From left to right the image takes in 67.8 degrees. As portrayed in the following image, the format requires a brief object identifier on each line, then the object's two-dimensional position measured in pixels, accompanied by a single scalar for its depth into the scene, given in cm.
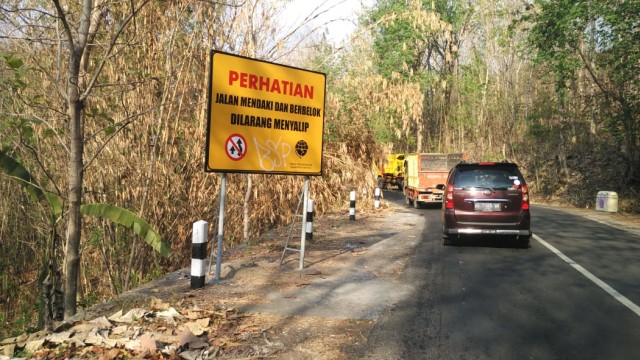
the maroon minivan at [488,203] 1012
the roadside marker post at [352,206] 1508
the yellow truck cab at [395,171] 3706
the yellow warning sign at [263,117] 703
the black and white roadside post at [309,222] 1055
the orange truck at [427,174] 2095
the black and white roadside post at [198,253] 670
